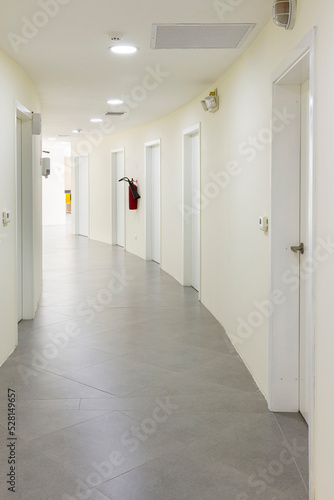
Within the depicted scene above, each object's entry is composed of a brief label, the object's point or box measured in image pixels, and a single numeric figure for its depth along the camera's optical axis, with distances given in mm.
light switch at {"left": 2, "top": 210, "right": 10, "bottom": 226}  4250
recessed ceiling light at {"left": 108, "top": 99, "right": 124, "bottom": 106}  6934
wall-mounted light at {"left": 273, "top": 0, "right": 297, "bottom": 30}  2750
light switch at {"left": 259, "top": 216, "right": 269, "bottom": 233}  3529
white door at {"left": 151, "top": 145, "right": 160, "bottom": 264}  9398
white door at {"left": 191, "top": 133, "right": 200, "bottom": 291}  6886
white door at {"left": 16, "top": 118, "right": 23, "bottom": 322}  5523
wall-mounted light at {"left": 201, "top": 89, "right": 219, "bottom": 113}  5328
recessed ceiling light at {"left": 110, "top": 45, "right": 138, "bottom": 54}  4219
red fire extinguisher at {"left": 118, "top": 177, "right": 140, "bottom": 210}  10194
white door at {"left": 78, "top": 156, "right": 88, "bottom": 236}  14102
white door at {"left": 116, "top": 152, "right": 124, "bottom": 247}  11742
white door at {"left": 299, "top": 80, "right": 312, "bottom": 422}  3186
